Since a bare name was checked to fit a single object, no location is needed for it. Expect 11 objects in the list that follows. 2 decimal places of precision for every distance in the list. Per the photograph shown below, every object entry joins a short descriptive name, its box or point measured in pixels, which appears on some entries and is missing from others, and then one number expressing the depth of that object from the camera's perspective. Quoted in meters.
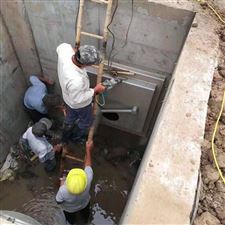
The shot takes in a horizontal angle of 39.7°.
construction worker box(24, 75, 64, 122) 5.41
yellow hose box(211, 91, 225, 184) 3.02
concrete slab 2.61
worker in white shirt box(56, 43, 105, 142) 3.98
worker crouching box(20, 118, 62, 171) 4.77
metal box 4.93
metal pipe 5.30
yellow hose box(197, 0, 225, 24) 4.20
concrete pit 2.81
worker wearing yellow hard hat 3.91
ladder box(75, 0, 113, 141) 4.14
